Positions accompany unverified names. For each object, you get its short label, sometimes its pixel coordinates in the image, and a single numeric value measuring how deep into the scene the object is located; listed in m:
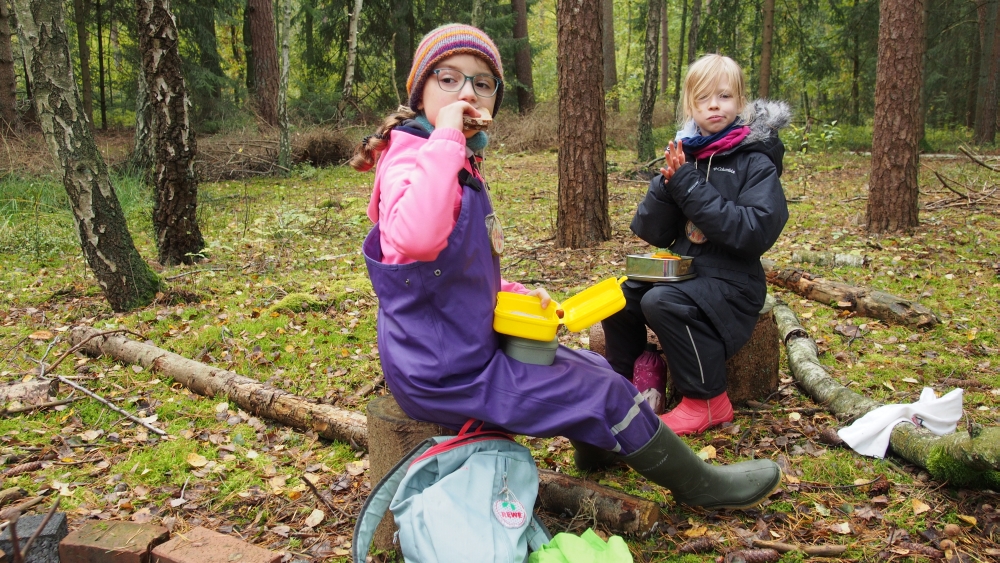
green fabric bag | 2.07
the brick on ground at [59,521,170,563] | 2.23
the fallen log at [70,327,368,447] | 3.47
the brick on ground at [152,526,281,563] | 2.21
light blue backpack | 1.99
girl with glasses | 2.10
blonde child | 3.14
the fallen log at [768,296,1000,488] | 2.50
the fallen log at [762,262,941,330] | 4.67
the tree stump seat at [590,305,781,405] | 3.66
